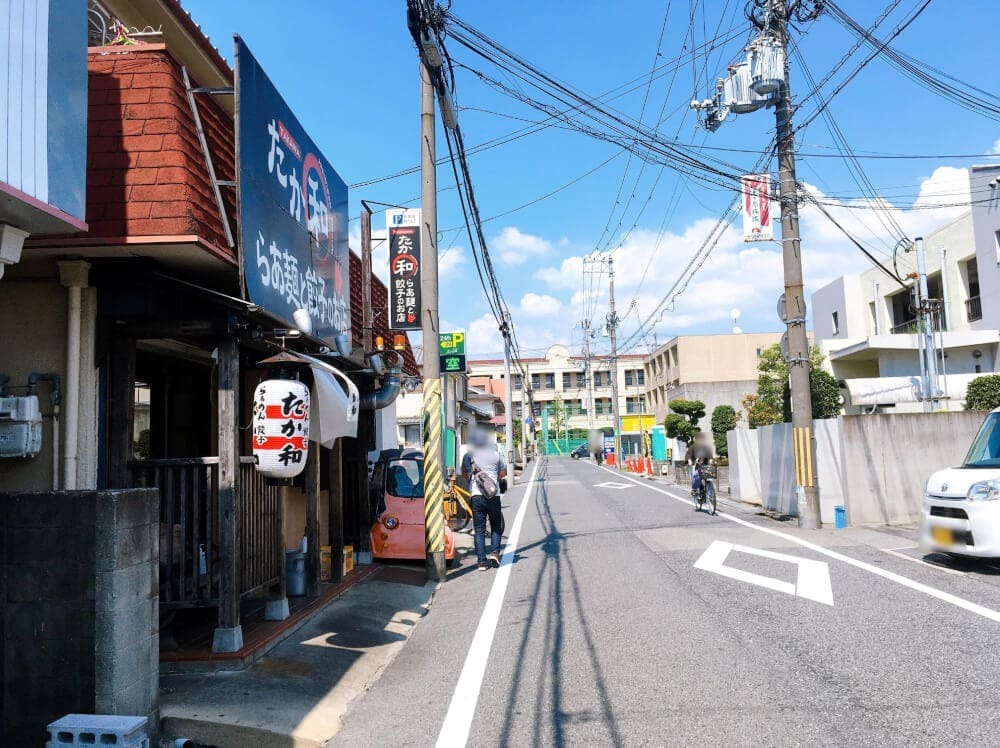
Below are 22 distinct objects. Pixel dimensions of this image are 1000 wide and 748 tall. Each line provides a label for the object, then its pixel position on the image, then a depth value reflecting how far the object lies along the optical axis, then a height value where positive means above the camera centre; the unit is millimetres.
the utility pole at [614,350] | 47653 +5104
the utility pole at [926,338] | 22484 +2538
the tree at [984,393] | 18469 +593
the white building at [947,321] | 23047 +3531
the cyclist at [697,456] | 17344 -701
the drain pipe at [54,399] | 6016 +444
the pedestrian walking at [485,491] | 10859 -793
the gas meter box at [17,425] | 5781 +235
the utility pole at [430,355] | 10328 +1215
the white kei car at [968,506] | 8438 -1050
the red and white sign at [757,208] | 14992 +4416
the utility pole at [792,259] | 14336 +3275
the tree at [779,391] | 22297 +1111
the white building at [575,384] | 87812 +5963
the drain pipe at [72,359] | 5977 +762
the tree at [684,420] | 37531 +468
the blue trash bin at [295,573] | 8648 -1508
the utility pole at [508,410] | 32250 +1291
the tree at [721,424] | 36250 +160
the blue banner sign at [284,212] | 6441 +2387
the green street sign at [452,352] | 21250 +2578
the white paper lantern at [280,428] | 6172 +144
